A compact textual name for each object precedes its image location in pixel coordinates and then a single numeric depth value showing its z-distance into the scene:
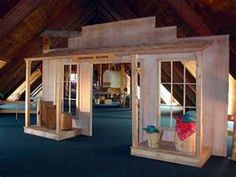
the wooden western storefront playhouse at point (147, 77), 4.48
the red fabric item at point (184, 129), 4.37
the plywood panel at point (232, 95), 7.66
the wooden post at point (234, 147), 4.49
